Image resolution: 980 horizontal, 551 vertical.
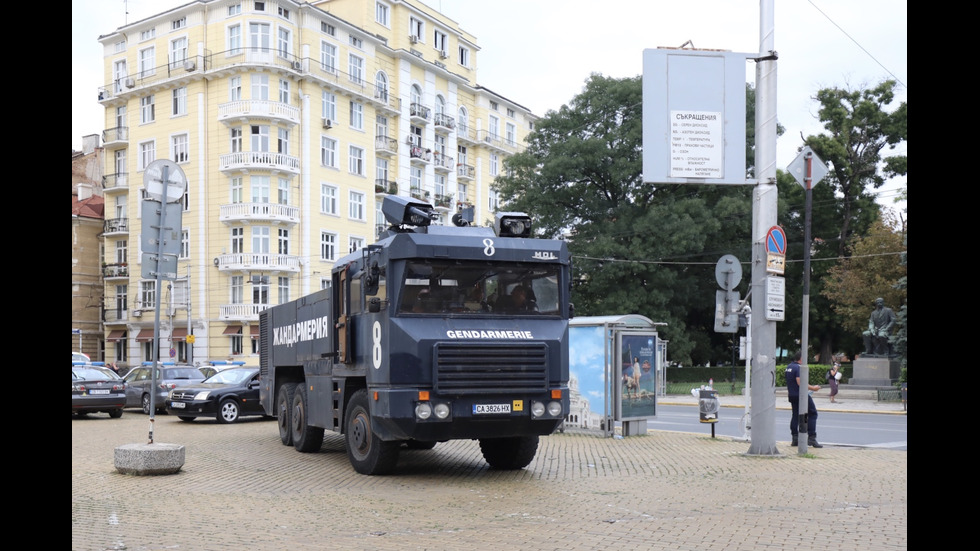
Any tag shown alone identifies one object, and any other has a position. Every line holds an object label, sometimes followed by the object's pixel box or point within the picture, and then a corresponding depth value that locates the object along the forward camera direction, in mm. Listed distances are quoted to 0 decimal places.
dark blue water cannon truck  11109
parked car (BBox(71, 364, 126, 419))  23672
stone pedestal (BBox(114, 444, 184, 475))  12273
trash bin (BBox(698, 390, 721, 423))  17781
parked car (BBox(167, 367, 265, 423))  22578
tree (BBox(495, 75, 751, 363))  43188
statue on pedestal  33969
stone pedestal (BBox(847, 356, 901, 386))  34312
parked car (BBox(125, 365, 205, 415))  26234
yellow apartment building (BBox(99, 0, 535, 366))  52531
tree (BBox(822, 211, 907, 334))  43781
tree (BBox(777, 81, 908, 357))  50375
